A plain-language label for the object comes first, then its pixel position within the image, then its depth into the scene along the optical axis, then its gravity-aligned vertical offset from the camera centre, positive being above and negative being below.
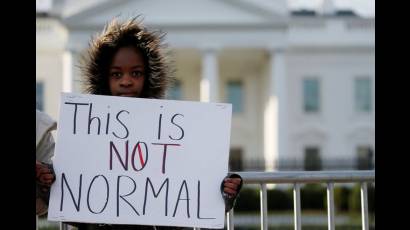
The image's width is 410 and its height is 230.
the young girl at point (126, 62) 5.20 +0.32
